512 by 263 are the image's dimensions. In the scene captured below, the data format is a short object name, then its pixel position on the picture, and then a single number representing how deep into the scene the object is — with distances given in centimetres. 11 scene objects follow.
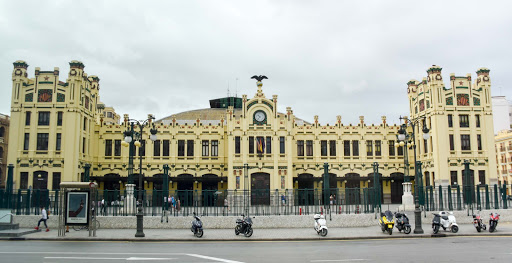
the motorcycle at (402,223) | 2350
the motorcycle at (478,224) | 2373
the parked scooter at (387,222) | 2288
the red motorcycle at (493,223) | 2381
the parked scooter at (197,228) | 2235
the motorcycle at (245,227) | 2238
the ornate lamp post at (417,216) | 2348
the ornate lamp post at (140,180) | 2241
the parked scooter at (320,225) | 2234
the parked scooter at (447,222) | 2380
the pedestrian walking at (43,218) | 2500
